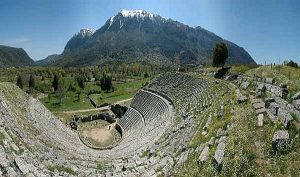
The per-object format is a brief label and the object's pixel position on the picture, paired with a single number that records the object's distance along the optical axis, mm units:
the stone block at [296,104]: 13919
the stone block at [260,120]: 13618
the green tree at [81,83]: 82537
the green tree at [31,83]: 79276
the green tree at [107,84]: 77723
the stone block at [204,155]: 13258
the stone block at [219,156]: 12027
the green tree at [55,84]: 79270
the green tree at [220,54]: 38153
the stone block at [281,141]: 11206
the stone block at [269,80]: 22286
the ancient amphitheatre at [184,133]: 11899
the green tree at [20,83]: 77143
